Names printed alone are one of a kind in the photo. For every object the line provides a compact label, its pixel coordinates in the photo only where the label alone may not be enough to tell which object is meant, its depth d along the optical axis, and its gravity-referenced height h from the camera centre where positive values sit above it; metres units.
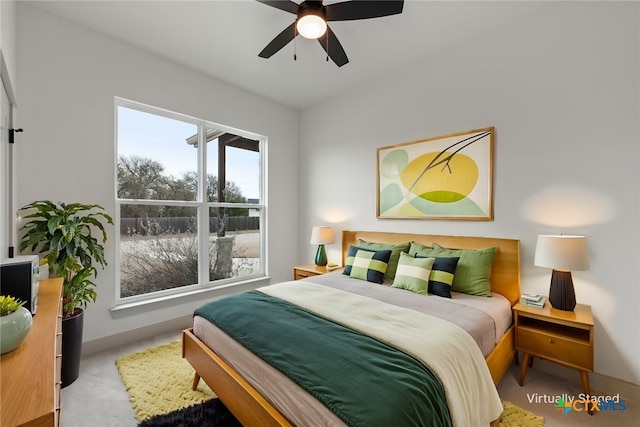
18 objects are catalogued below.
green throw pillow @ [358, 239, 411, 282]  2.93 -0.43
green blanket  1.11 -0.73
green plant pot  0.98 -0.42
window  2.98 +0.09
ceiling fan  1.77 +1.29
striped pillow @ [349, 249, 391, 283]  2.86 -0.57
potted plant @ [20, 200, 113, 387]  2.13 -0.32
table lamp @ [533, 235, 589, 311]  2.03 -0.37
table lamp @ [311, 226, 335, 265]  3.75 -0.38
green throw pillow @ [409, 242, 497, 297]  2.45 -0.55
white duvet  1.38 -0.72
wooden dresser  0.71 -0.51
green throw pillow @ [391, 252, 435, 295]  2.48 -0.58
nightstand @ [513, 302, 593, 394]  1.92 -0.91
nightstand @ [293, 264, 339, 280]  3.59 -0.78
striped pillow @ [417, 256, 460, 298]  2.42 -0.58
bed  1.29 -0.85
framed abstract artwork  2.72 +0.33
